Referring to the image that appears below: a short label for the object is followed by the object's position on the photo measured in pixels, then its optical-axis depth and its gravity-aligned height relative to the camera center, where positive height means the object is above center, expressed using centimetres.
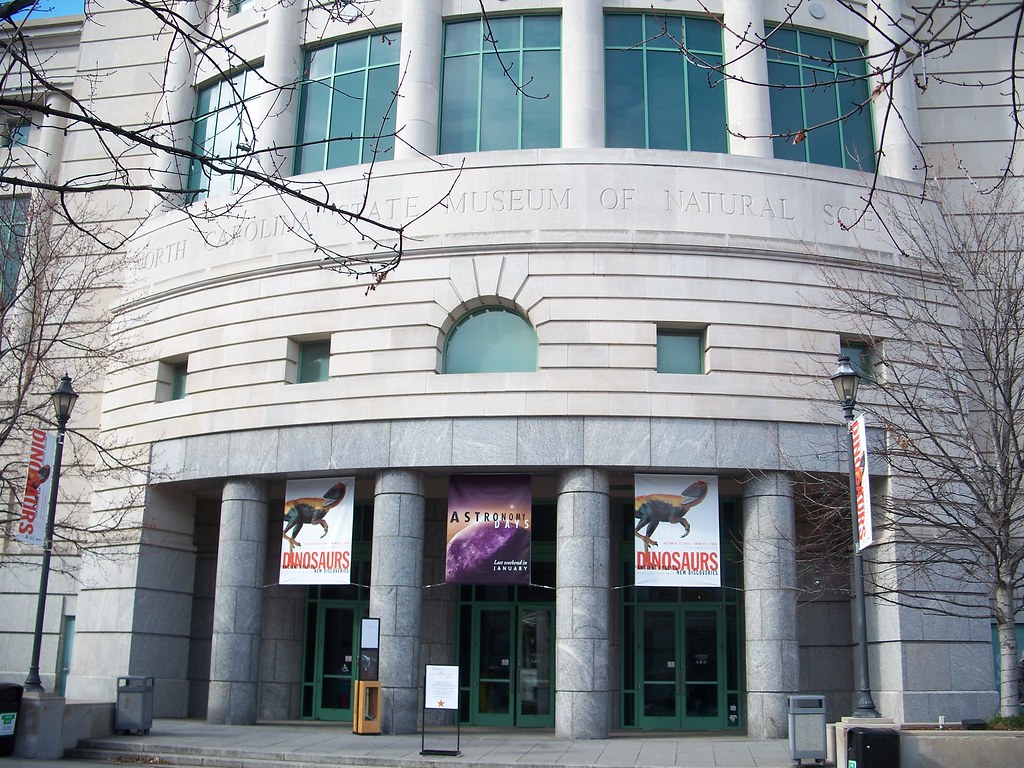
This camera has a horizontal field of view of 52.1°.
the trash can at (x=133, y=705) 1916 -165
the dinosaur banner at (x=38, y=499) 1984 +210
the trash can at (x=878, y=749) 1368 -149
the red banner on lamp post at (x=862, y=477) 1644 +242
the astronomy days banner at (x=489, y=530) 2134 +185
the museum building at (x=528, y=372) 2102 +521
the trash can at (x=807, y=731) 1599 -150
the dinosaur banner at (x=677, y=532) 2102 +188
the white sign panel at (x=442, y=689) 1705 -109
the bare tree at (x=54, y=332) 2359 +684
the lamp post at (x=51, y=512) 1794 +173
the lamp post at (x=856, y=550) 1538 +122
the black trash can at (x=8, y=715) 1711 -168
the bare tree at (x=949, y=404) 1758 +439
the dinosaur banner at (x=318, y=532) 2225 +180
